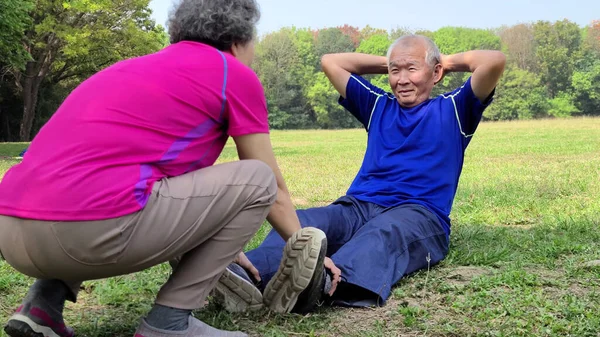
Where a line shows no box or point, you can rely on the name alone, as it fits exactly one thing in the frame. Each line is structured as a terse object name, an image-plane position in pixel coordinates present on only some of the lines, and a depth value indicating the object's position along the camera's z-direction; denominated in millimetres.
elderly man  3113
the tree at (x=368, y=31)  84250
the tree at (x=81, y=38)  28562
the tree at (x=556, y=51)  65625
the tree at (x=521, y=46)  69562
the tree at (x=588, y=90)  62188
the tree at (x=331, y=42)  78562
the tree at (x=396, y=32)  80250
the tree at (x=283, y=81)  70938
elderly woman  2062
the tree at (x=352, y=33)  82875
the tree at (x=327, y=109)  69875
